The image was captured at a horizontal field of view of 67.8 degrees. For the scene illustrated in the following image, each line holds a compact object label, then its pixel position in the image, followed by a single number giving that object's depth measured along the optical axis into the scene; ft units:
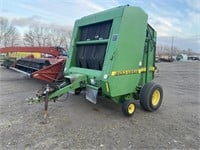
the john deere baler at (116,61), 9.73
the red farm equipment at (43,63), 15.91
